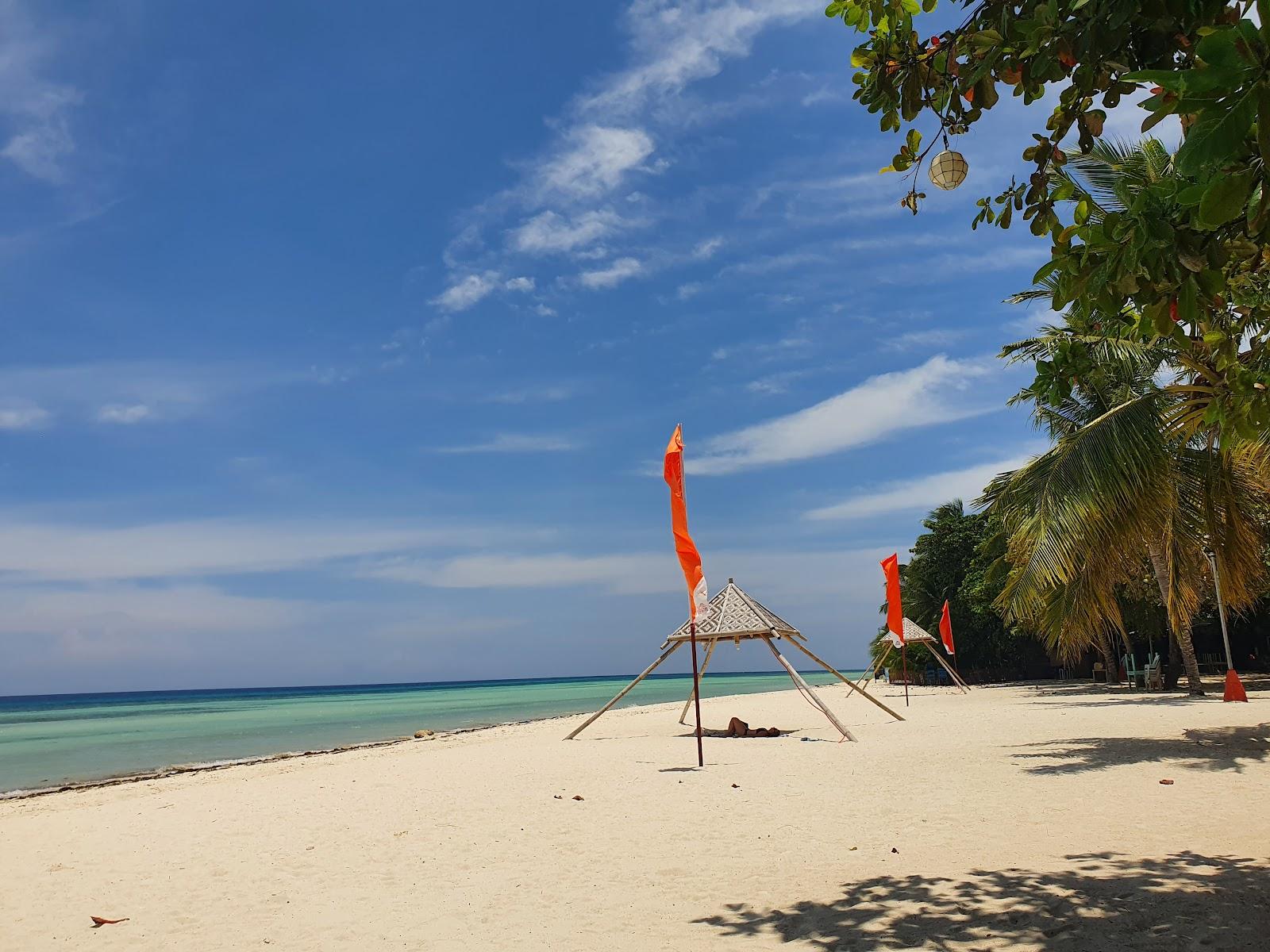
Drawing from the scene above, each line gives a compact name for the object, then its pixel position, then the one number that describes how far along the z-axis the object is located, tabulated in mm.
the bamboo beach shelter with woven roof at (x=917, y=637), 26188
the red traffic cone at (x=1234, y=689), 14844
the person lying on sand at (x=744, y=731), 15125
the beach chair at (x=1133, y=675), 23562
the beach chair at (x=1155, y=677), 21953
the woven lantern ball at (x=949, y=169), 4516
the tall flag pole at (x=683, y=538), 10547
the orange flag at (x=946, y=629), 27281
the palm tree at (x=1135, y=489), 9906
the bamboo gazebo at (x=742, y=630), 14391
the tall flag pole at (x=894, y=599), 19078
